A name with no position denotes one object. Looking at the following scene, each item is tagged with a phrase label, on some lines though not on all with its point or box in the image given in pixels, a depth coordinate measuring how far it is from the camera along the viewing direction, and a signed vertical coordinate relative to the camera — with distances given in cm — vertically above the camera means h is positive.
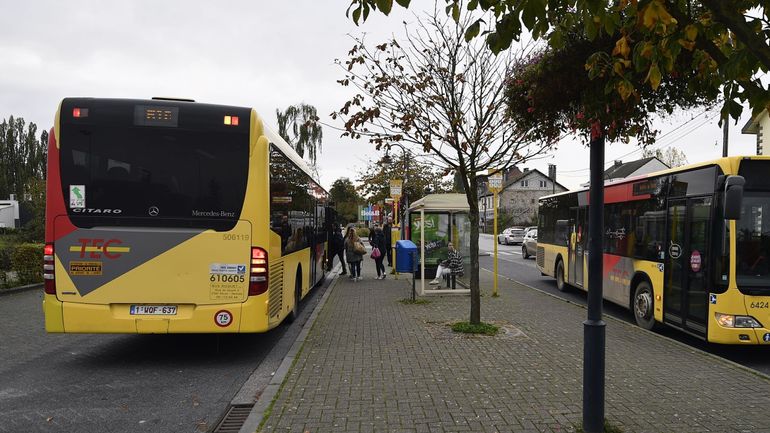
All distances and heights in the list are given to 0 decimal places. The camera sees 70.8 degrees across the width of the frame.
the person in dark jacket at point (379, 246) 1691 -81
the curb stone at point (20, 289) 1249 -176
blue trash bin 1266 -88
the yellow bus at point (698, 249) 671 -35
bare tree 780 +158
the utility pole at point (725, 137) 2201 +372
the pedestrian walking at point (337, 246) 1862 -91
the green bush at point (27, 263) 1340 -118
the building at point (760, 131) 2614 +494
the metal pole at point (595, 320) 403 -73
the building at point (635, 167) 5950 +659
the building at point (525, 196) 7831 +397
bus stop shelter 1243 -20
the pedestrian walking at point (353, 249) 1597 -85
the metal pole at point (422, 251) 1163 -67
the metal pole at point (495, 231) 1233 -24
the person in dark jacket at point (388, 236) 2131 -61
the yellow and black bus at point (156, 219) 604 -2
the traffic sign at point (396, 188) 1720 +104
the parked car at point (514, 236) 4412 -113
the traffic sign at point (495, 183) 1139 +85
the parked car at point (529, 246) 2875 -130
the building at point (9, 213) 4906 +25
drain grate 448 -175
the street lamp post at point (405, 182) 843 +106
